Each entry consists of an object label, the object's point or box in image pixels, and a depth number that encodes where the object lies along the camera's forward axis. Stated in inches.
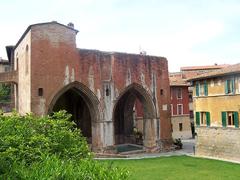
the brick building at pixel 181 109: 1834.4
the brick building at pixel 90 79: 1039.6
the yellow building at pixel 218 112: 954.7
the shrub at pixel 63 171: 283.4
